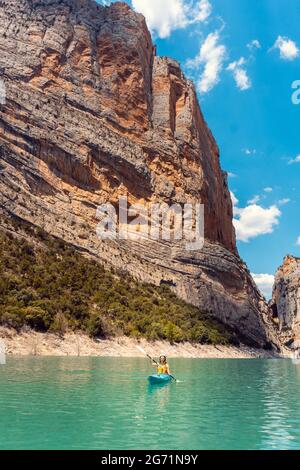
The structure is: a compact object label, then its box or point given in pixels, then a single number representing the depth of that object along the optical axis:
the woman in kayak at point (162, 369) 26.67
